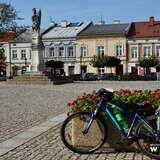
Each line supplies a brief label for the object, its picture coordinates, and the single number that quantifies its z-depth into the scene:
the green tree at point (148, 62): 42.24
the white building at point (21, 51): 55.33
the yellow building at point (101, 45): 50.33
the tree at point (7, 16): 35.32
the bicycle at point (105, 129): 4.65
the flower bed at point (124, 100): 5.02
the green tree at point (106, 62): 43.27
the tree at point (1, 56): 40.17
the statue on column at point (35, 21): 27.33
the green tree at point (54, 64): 43.53
